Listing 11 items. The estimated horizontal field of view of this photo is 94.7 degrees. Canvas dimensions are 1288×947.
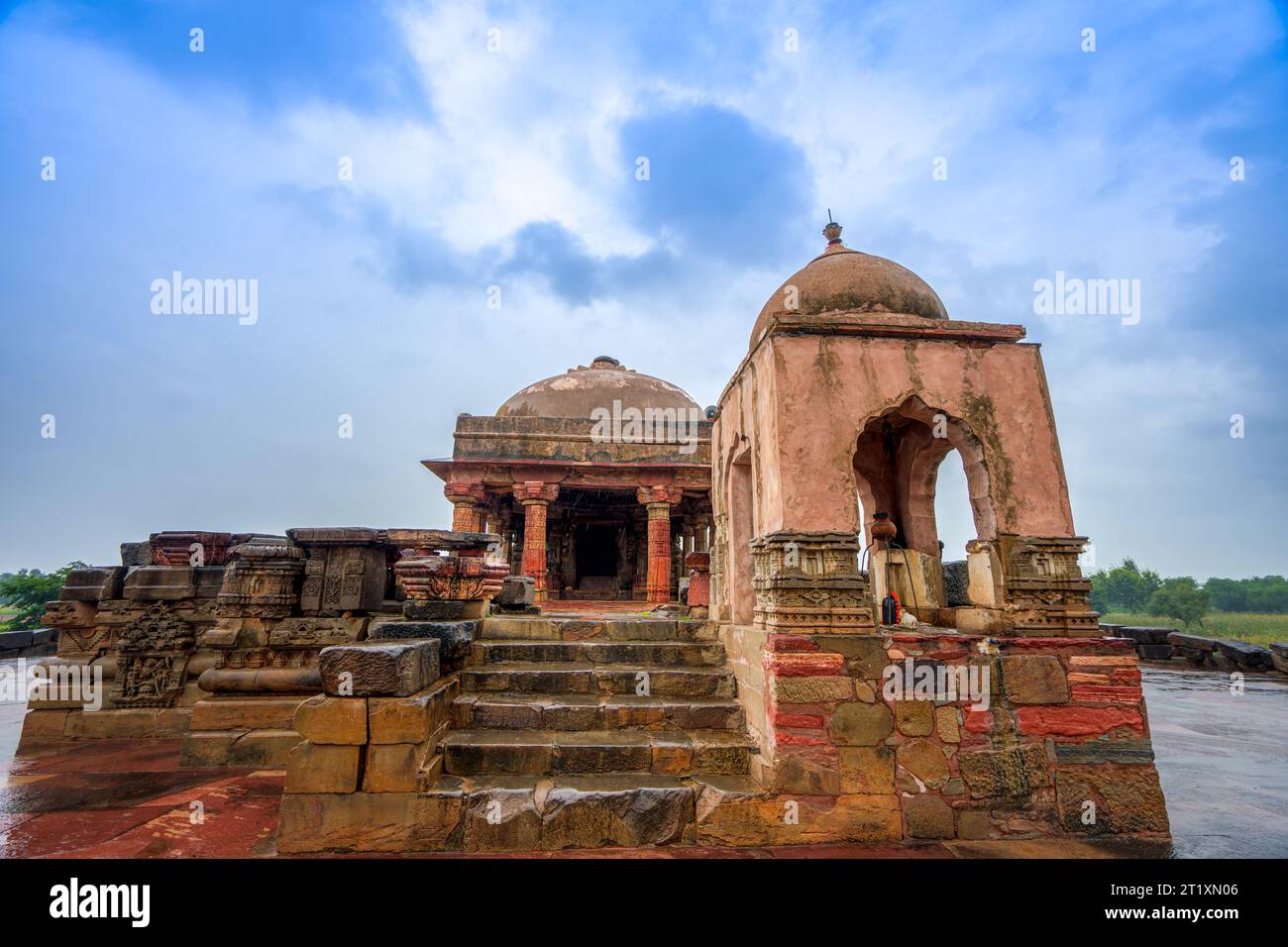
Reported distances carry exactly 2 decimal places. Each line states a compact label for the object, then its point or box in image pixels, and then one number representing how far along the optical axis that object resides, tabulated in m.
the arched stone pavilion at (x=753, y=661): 3.54
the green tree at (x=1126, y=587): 39.69
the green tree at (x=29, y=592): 17.92
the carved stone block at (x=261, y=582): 5.71
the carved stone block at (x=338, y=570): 5.82
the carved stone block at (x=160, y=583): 6.26
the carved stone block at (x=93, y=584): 6.33
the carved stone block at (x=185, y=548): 6.81
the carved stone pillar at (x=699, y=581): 6.93
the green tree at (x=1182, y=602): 32.16
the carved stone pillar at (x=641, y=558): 16.80
